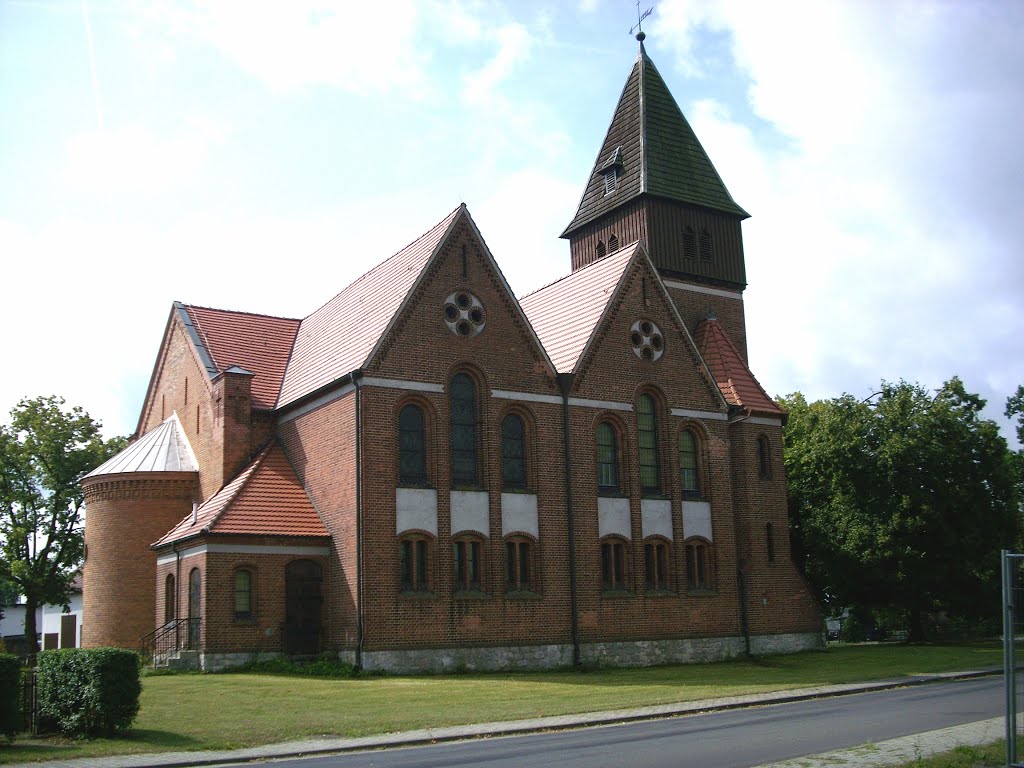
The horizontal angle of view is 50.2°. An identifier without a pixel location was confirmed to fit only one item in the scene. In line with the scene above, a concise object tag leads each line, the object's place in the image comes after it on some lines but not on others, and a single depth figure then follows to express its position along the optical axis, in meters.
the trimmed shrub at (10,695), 16.91
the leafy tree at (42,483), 50.25
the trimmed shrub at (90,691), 17.83
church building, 30.48
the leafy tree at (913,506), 40.59
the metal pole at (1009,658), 12.41
